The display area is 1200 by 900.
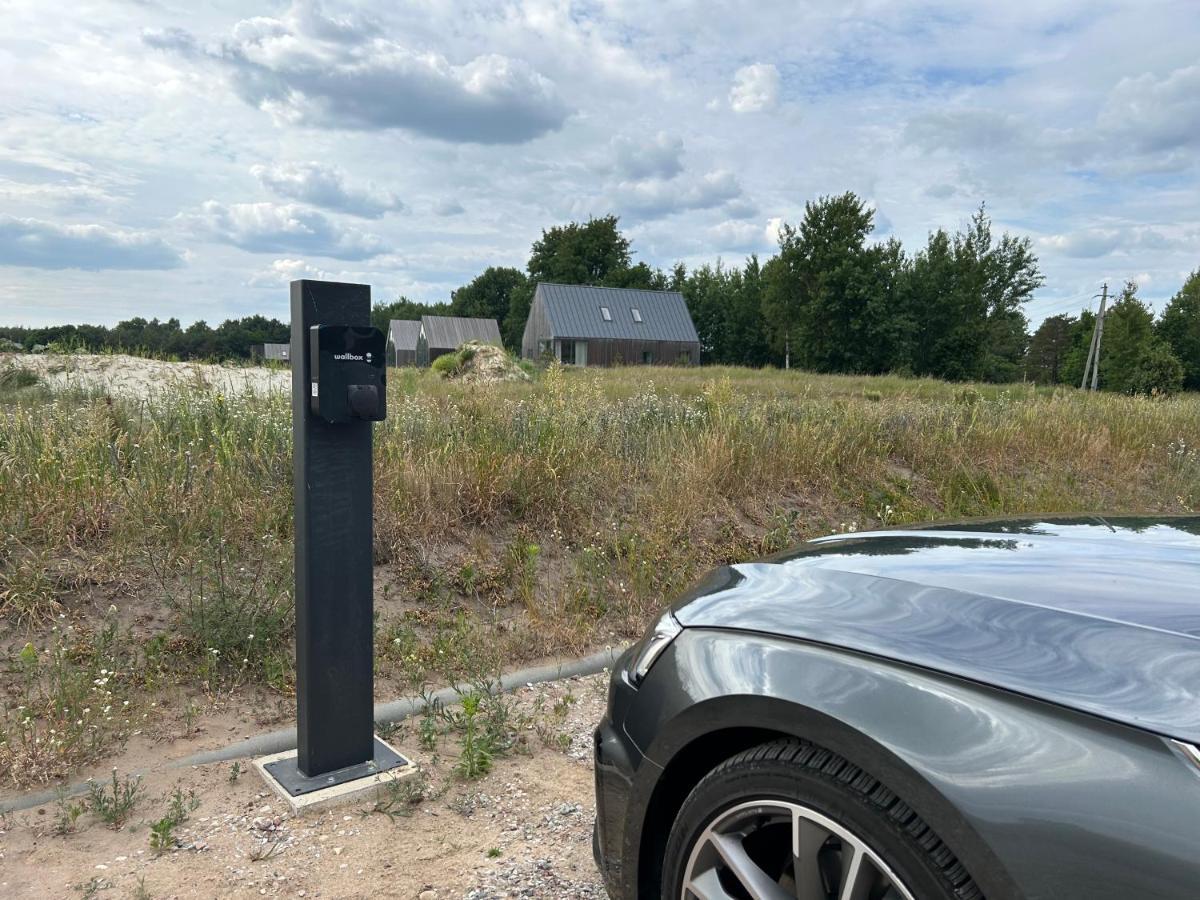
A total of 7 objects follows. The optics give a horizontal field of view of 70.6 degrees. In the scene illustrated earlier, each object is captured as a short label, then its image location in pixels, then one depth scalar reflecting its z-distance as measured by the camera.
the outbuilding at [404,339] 84.19
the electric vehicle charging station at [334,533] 3.14
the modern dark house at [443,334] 74.19
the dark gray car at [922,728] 1.35
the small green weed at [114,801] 3.04
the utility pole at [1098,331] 52.53
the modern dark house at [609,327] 56.19
